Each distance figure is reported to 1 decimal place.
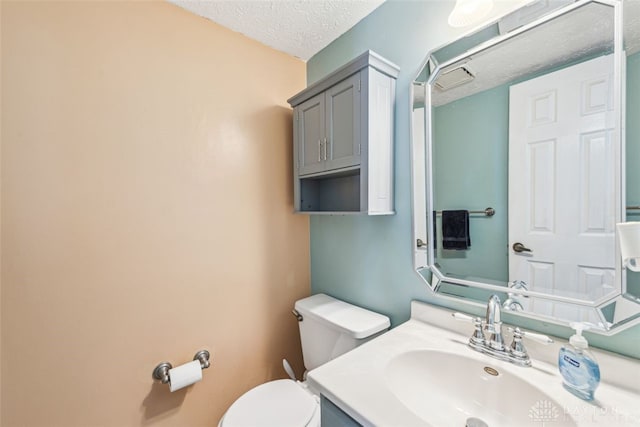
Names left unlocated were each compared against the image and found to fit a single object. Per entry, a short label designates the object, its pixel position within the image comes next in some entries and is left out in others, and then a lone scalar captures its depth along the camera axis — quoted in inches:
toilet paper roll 42.8
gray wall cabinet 41.4
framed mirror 26.4
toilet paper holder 43.7
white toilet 40.1
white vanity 23.2
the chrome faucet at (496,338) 29.7
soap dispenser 24.1
